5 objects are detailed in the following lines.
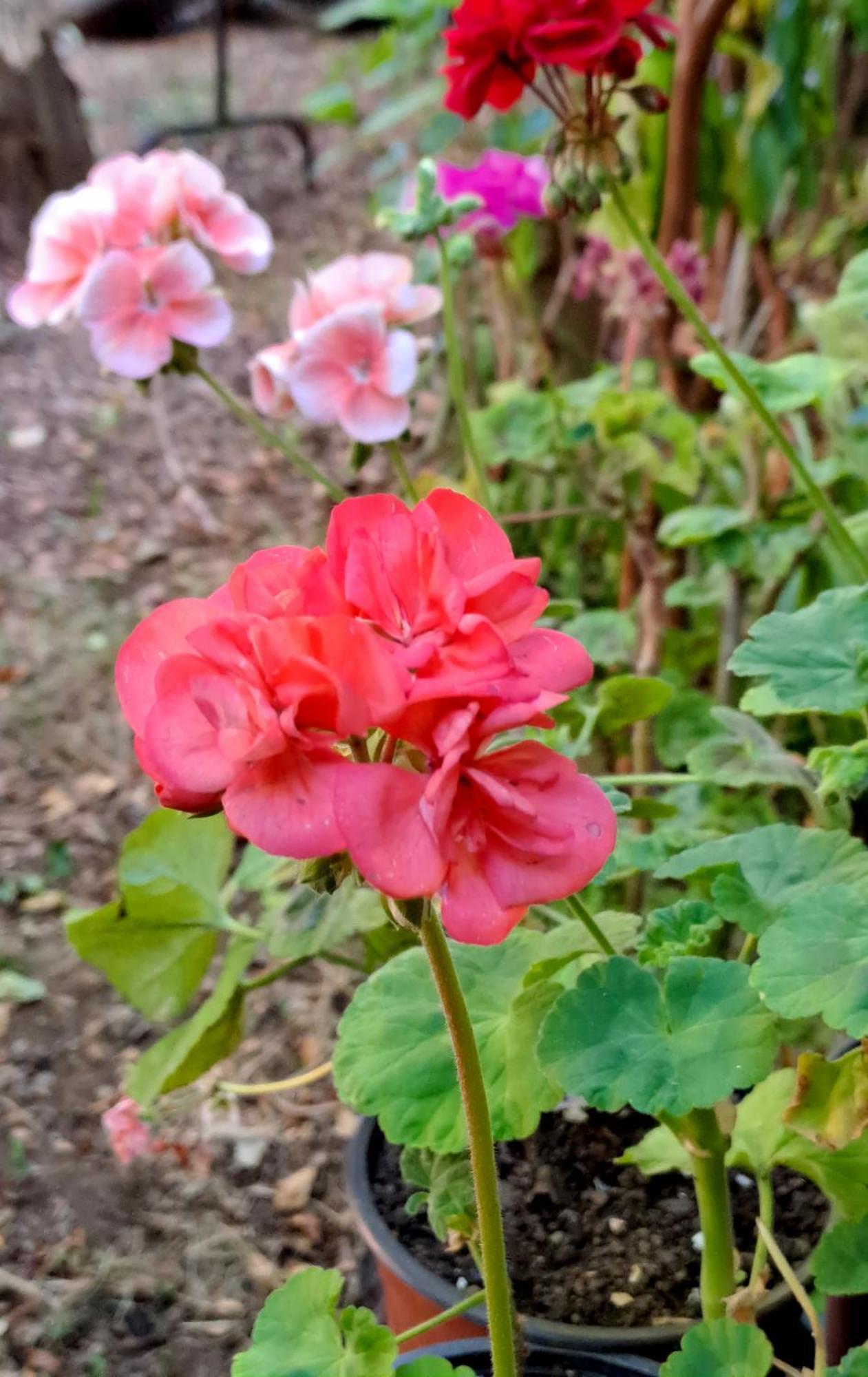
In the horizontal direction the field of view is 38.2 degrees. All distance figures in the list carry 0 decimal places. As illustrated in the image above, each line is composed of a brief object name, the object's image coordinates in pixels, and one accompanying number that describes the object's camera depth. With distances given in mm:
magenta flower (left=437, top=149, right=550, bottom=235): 1180
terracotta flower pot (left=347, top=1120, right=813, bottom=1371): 683
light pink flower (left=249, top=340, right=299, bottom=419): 928
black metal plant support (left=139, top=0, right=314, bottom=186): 3107
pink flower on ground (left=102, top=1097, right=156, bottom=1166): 931
